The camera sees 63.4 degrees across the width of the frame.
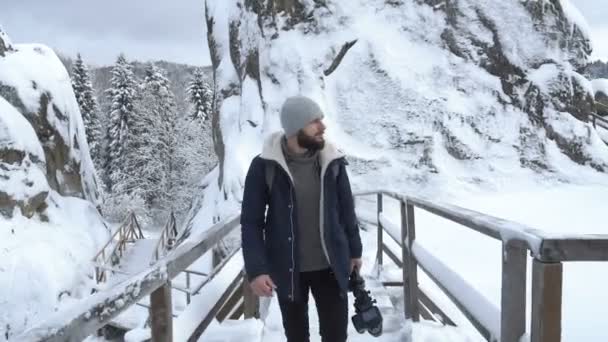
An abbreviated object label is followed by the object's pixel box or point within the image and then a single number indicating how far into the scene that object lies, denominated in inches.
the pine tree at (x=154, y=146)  1625.2
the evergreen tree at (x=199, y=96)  1886.1
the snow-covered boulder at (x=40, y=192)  720.3
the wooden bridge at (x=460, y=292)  62.0
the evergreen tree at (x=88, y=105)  1721.2
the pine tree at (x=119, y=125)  1648.6
